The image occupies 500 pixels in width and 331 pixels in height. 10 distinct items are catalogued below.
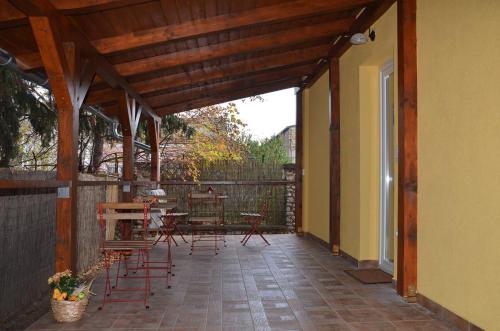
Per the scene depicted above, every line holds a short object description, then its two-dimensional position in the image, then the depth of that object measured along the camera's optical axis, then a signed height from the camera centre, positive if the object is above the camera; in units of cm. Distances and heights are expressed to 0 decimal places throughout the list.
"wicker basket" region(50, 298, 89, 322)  346 -94
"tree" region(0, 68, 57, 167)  640 +99
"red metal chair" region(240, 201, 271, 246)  741 -71
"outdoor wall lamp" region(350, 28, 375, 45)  506 +153
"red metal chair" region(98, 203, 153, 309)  399 -54
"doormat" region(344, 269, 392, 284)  475 -99
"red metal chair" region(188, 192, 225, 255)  689 -71
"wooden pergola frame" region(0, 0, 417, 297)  390 +136
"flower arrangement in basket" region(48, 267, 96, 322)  346 -86
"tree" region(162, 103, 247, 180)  1255 +115
